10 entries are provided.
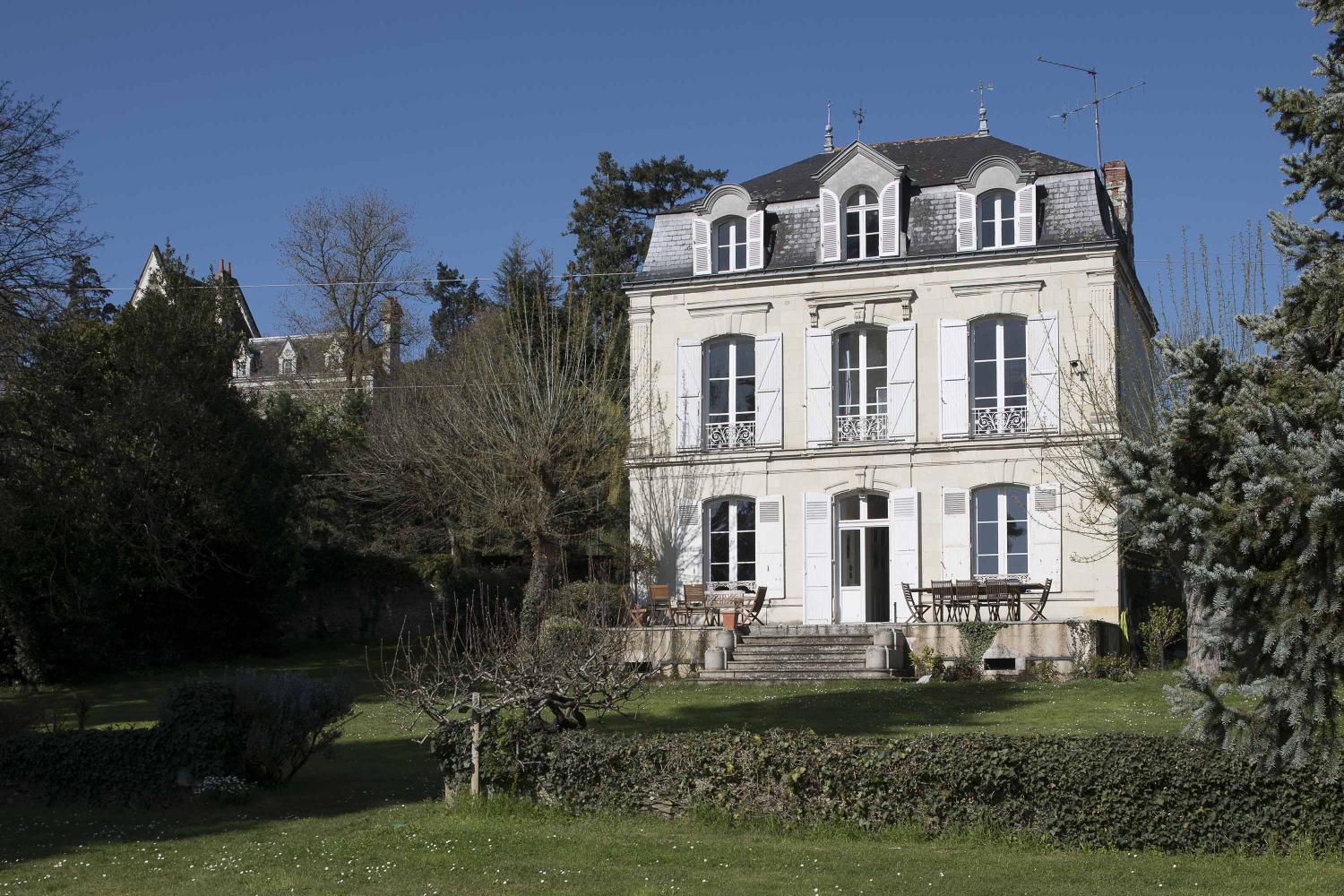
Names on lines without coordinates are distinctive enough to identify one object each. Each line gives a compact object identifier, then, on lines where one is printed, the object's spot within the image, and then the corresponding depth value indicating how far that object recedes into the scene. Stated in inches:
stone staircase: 756.0
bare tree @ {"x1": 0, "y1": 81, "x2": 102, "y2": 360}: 617.3
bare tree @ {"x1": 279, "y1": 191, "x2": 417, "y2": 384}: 1503.4
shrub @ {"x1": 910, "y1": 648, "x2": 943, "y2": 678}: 765.9
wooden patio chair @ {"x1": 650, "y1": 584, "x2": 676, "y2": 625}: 861.8
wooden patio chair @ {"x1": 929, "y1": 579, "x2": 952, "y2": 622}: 795.4
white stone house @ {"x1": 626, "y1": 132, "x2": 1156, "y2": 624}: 858.8
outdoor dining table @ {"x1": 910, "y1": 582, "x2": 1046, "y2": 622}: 786.2
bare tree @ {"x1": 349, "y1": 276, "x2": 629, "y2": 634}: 956.6
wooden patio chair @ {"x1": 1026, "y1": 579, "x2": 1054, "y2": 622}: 777.6
